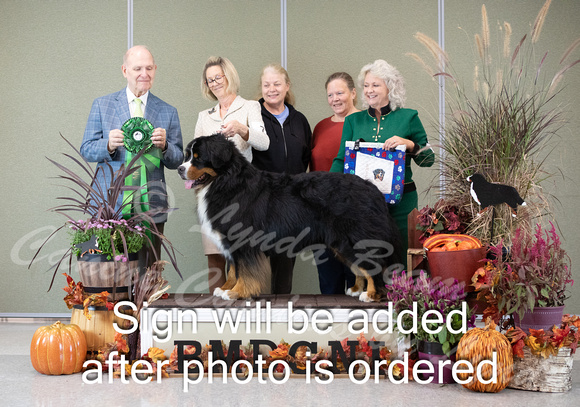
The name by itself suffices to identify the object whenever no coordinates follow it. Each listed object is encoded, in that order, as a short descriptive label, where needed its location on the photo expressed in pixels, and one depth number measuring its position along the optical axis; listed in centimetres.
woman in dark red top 318
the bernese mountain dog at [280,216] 267
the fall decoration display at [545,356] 226
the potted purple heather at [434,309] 239
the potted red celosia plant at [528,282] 231
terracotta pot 245
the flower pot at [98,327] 269
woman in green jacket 291
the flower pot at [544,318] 232
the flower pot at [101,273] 269
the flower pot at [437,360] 240
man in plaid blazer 300
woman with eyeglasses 314
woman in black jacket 329
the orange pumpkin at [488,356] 226
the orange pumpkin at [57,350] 253
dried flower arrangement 262
